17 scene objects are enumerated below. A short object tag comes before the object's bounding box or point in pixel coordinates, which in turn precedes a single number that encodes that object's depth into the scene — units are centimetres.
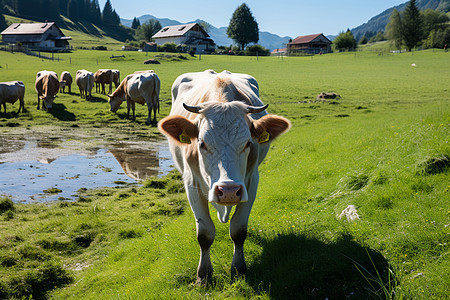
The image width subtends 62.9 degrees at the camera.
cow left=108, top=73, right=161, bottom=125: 2069
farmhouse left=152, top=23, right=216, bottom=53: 10175
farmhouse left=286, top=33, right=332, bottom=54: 11206
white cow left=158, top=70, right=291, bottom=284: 403
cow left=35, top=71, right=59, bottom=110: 2212
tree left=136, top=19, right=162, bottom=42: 14350
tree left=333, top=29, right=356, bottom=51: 10319
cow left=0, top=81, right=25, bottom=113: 2044
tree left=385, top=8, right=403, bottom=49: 9628
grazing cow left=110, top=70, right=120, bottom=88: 3183
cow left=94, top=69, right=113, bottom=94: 3133
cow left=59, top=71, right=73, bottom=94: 3006
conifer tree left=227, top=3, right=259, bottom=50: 11469
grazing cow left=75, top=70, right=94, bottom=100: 2755
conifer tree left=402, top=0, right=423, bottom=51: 9250
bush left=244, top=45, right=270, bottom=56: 8894
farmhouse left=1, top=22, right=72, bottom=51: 8894
